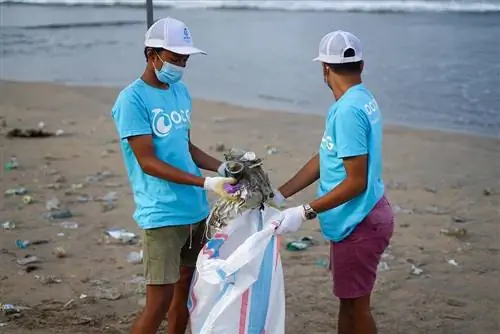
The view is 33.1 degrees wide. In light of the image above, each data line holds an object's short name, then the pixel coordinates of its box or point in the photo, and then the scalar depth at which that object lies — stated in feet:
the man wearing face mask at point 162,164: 12.44
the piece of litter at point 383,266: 19.13
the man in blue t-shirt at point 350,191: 12.22
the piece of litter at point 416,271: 18.85
